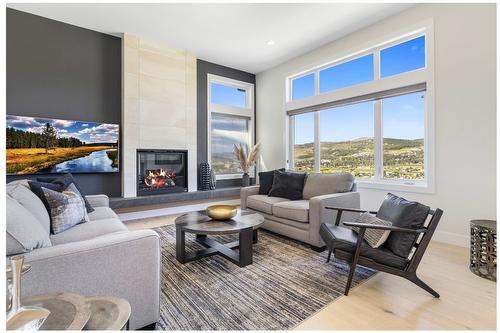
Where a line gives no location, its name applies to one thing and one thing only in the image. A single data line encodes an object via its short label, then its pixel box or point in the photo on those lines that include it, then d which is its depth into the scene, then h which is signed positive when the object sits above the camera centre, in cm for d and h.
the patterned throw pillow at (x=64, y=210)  188 -36
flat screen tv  327 +29
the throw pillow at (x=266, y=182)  376 -25
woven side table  209 -74
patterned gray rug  156 -98
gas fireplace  430 -10
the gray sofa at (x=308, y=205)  267 -50
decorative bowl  250 -49
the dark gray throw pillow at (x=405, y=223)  180 -43
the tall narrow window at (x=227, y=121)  527 +103
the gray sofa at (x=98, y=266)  111 -50
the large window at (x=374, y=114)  328 +84
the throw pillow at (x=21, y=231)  114 -33
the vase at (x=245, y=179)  533 -29
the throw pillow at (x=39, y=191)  190 -20
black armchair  176 -67
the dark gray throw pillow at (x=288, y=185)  345 -28
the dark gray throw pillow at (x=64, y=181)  243 -16
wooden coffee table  222 -59
